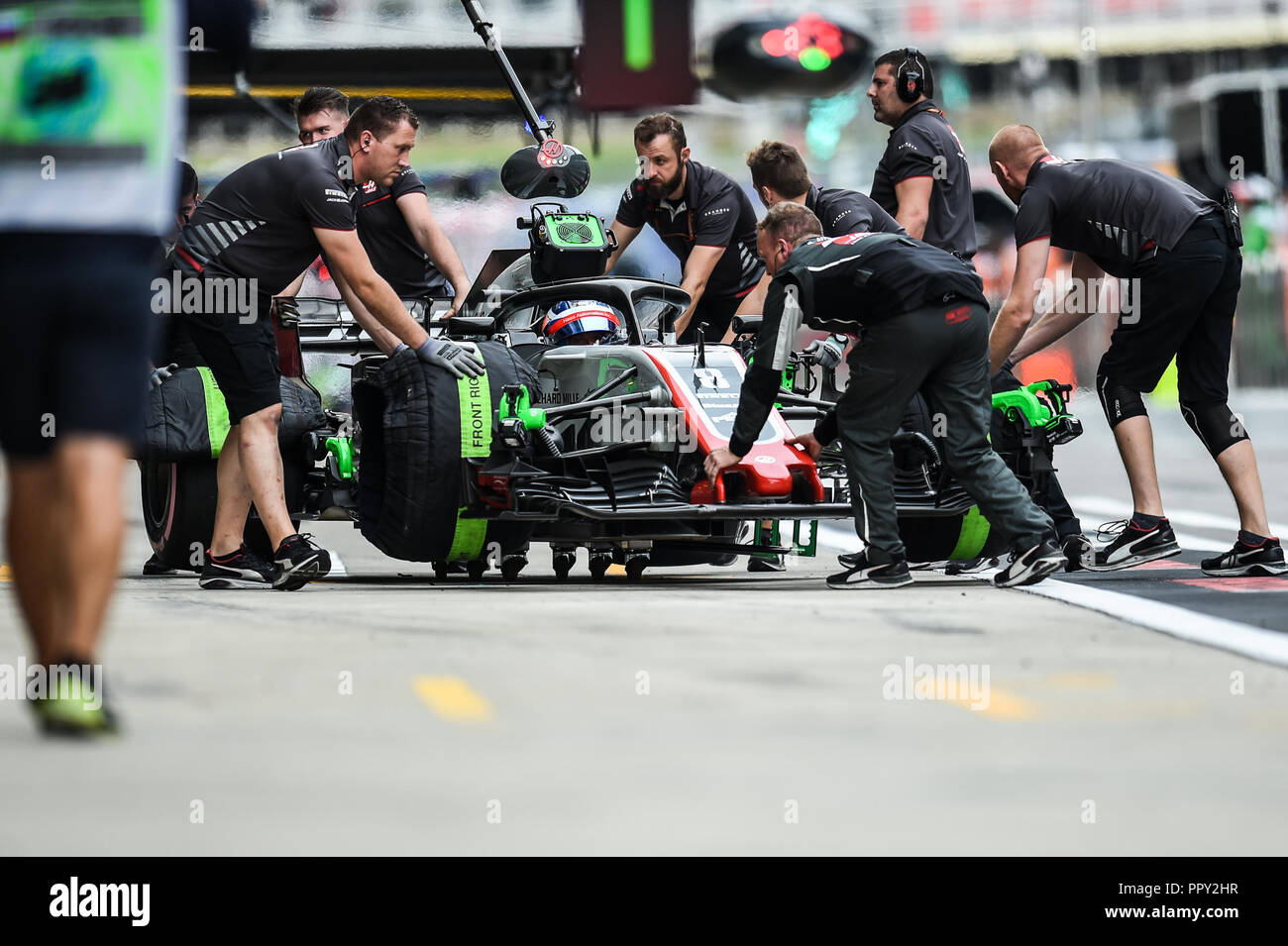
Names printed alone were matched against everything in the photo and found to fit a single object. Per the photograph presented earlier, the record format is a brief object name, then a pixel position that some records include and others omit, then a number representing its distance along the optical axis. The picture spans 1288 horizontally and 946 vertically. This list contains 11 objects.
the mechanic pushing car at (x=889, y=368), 15.37
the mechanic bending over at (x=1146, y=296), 16.89
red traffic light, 21.25
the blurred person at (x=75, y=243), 8.68
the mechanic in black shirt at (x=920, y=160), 18.69
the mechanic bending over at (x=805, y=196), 18.05
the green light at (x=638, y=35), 20.03
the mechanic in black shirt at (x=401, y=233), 19.06
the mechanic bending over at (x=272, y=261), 16.30
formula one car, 15.93
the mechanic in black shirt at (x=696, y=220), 19.91
